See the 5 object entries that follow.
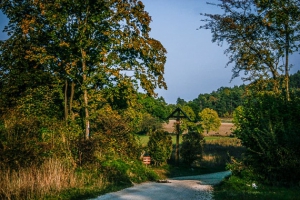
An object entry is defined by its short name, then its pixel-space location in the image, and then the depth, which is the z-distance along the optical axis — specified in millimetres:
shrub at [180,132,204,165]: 34625
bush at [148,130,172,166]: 31031
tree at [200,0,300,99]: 20125
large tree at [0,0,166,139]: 22625
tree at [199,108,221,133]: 86750
